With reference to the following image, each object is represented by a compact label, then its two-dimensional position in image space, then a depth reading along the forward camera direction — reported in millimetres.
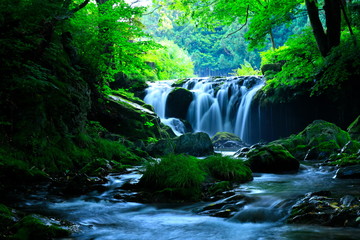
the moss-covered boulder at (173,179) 5441
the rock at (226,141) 18141
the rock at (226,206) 4441
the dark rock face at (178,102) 23141
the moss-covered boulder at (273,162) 8359
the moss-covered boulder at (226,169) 6672
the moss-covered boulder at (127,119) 12453
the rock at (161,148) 11252
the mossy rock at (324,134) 11500
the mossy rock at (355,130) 12956
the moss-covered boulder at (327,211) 3595
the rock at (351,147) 9242
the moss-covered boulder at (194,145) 12245
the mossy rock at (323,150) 10305
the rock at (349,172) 6619
